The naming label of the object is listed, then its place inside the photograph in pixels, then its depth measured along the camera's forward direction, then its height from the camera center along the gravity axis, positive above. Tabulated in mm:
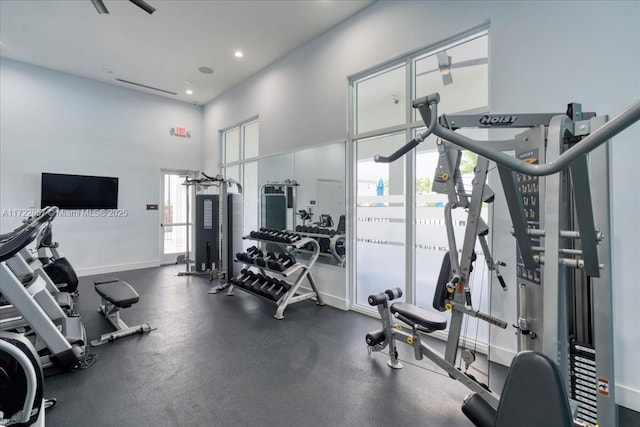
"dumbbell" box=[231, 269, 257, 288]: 4414 -917
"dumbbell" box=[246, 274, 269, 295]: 4230 -954
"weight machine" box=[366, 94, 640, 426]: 1069 -187
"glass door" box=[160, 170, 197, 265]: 7172 -19
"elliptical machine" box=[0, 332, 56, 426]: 1699 -963
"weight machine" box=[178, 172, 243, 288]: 5395 -231
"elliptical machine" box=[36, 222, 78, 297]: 4008 -674
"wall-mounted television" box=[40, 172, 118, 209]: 5645 +488
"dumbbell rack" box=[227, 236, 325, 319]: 3899 -866
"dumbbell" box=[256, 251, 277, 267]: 4281 -610
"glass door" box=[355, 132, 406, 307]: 3652 -45
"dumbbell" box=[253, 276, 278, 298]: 4133 -961
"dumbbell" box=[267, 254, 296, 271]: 4020 -622
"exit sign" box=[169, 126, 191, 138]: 7242 +2026
